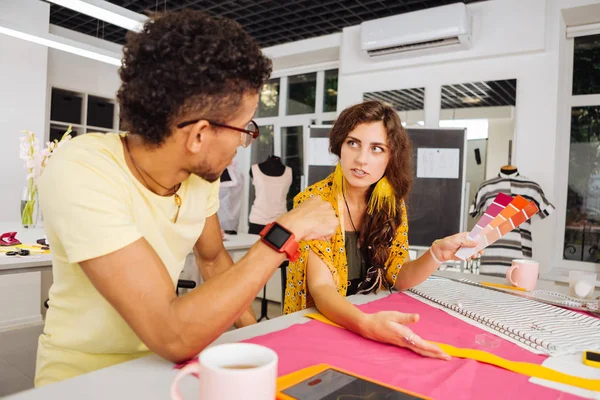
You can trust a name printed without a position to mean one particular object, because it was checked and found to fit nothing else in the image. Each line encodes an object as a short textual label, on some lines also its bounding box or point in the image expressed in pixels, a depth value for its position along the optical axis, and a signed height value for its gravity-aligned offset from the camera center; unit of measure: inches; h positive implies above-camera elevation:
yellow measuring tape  31.0 -12.3
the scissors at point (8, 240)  99.9 -13.6
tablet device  26.5 -12.0
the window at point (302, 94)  245.7 +57.2
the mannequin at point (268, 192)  205.2 +0.3
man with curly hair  31.9 -1.6
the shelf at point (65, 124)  227.4 +31.3
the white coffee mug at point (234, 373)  20.7 -9.0
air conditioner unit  159.2 +64.0
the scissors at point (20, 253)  89.6 -14.6
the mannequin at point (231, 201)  213.5 -4.9
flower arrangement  121.8 +3.9
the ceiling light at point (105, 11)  117.6 +49.6
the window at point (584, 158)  166.7 +18.8
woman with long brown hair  58.0 -3.5
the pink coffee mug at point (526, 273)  63.3 -10.0
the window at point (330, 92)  237.1 +56.1
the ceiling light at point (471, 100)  174.1 +41.0
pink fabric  29.3 -12.5
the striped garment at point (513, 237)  149.3 -11.3
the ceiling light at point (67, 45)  153.0 +51.6
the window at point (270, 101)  260.5 +54.8
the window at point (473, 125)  178.7 +31.9
